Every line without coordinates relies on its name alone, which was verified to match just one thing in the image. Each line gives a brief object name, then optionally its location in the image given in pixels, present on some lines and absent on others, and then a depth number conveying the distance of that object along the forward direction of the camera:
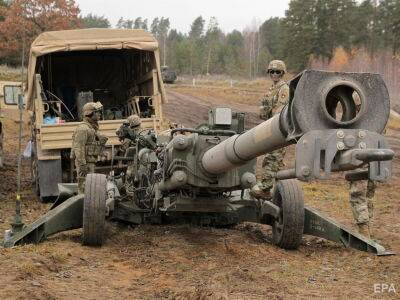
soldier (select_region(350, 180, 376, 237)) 8.66
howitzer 4.47
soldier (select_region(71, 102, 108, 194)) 9.66
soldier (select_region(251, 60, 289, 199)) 8.51
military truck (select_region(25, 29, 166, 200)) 11.84
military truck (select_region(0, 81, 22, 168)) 13.31
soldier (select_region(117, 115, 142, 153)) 9.94
